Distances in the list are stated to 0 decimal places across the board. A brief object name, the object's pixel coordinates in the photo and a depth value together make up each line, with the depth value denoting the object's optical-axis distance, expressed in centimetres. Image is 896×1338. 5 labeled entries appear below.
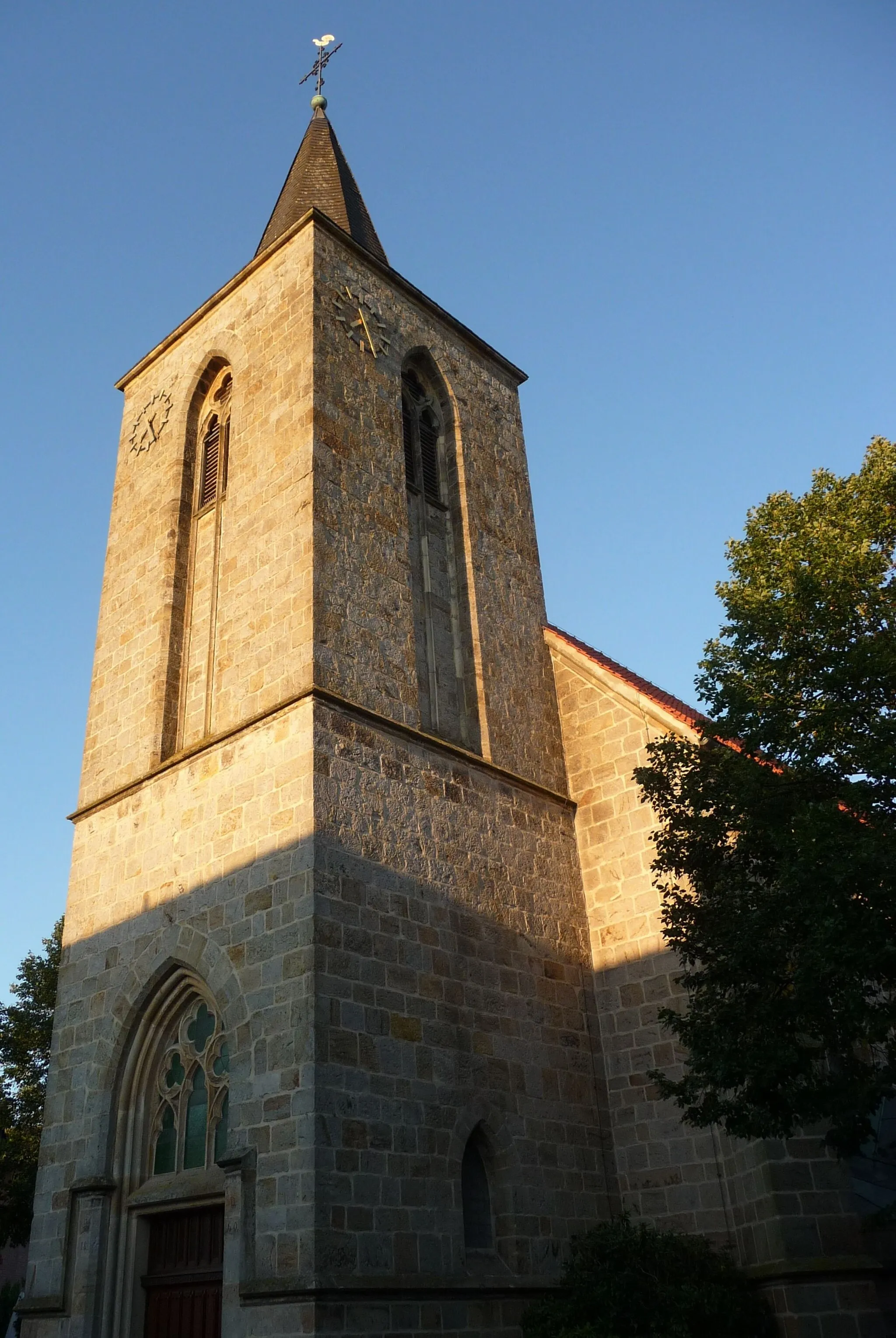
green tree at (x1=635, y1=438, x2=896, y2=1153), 882
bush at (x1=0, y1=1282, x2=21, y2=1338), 3155
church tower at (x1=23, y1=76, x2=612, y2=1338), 1031
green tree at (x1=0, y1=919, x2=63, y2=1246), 1912
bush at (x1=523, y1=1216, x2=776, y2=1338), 1025
